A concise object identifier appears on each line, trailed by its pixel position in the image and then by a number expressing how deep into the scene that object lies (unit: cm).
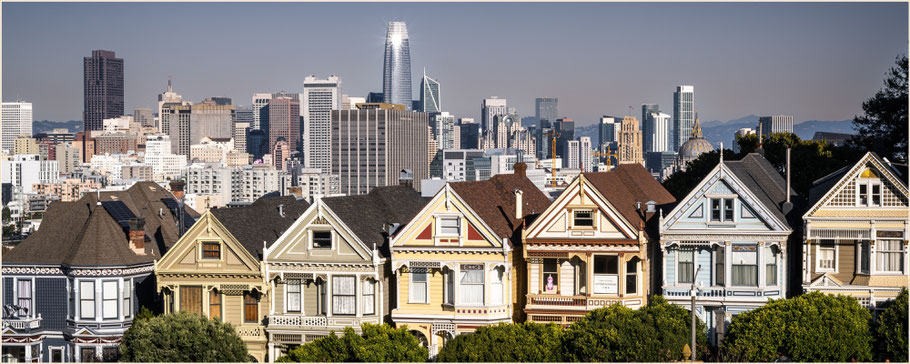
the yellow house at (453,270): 4903
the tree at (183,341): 4884
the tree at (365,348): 4625
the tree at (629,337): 4525
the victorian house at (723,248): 4753
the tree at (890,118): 6706
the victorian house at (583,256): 4825
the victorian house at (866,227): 4653
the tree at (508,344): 4553
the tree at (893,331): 4425
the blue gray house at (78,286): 5241
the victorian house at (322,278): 4981
